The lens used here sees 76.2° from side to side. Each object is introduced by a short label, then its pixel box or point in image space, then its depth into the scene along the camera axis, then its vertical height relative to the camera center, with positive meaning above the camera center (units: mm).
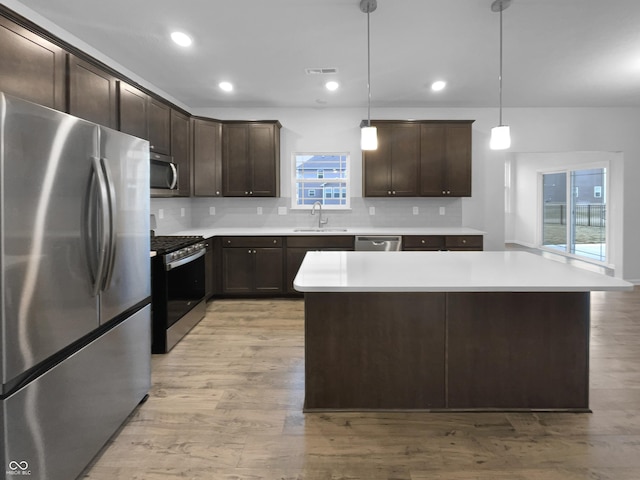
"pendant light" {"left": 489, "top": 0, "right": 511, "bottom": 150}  2779 +660
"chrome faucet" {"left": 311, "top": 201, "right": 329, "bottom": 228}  5781 +217
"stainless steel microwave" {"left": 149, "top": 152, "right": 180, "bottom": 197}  3953 +541
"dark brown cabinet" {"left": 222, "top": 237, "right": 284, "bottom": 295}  5102 -434
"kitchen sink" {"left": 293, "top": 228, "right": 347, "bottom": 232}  5431 -18
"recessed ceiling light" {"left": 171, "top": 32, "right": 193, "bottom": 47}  3283 +1570
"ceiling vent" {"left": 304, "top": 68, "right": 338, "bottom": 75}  4126 +1611
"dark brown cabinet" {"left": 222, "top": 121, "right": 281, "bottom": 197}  5332 +914
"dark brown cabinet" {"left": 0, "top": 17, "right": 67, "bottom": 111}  2182 +943
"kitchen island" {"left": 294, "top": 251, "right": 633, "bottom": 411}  2340 -699
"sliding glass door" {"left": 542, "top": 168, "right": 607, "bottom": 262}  7438 +303
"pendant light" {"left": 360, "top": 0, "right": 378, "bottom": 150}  2766 +654
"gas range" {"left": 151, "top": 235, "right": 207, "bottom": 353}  3391 -529
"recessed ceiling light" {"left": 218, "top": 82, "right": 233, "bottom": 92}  4590 +1642
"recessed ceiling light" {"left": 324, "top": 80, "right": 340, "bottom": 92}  4570 +1630
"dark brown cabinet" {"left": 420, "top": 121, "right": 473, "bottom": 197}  5320 +899
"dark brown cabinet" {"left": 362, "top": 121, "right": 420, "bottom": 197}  5309 +862
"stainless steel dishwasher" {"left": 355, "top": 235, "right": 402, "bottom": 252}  5070 -189
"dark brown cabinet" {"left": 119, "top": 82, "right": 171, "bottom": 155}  3423 +1032
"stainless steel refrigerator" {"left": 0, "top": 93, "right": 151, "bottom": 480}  1425 -248
